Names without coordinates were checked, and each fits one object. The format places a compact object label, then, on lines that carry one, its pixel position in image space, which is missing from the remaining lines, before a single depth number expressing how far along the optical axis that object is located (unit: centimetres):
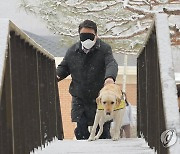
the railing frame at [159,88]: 452
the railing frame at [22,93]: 527
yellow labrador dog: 919
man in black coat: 1025
